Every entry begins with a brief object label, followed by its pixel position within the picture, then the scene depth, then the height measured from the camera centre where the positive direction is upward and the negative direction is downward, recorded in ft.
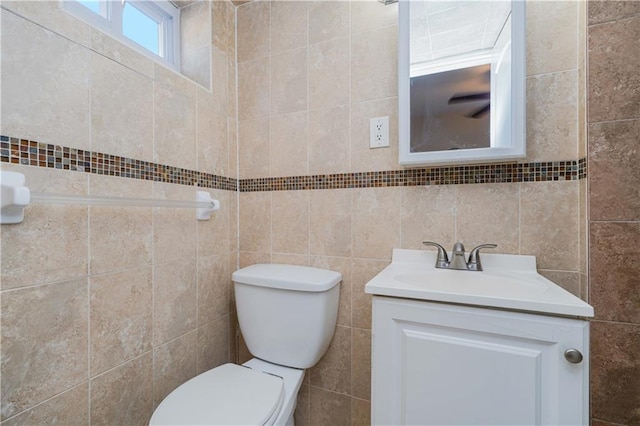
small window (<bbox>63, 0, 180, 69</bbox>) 3.27 +2.44
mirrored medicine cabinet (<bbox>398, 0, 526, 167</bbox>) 3.23 +1.48
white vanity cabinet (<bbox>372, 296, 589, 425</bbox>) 2.31 -1.33
